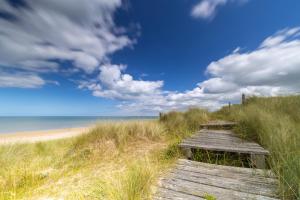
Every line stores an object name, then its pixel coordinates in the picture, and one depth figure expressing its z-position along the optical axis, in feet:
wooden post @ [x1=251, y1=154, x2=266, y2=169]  7.25
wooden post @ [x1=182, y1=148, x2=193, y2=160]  9.03
